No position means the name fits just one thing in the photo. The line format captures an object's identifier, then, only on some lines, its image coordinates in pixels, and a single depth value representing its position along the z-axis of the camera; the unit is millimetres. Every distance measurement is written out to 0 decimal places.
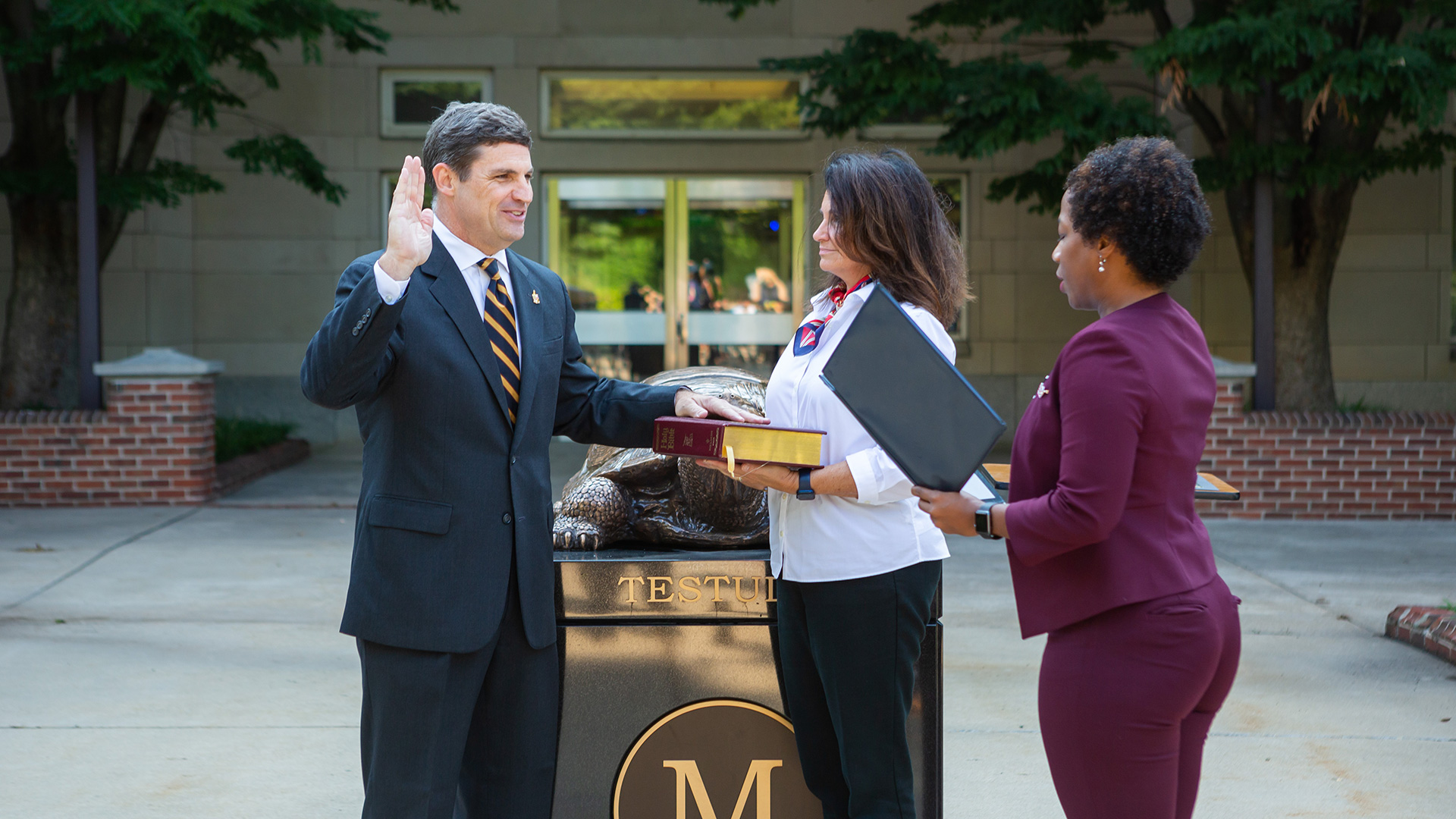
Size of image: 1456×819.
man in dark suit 2328
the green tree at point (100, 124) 8180
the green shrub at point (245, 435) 10586
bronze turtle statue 2963
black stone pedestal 2824
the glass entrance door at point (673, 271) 13070
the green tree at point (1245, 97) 7898
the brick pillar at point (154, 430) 8914
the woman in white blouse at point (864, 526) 2348
